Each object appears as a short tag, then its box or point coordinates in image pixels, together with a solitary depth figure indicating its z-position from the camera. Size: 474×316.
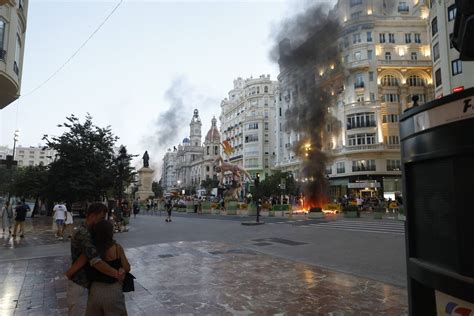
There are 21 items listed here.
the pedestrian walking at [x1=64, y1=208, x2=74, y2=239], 15.68
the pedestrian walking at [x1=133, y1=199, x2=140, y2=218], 34.25
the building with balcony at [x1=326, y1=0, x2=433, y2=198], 47.75
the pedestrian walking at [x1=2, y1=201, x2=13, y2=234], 19.31
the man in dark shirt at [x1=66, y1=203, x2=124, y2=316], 3.31
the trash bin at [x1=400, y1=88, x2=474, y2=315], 2.31
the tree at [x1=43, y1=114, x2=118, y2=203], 20.66
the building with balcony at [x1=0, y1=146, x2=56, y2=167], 168.12
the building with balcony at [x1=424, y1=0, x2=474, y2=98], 30.11
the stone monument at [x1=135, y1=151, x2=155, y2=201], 48.30
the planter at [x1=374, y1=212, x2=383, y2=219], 24.44
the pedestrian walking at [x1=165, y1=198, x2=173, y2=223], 26.10
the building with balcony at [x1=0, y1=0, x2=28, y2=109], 15.87
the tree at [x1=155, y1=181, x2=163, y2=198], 114.95
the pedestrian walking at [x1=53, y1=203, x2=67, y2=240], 15.11
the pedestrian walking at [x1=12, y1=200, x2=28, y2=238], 15.38
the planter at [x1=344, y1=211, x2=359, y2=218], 25.69
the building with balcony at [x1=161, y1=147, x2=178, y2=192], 170.12
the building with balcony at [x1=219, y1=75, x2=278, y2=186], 84.50
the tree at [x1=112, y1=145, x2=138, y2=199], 21.04
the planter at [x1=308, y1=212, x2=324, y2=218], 26.09
